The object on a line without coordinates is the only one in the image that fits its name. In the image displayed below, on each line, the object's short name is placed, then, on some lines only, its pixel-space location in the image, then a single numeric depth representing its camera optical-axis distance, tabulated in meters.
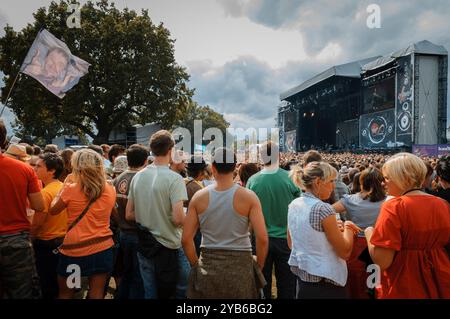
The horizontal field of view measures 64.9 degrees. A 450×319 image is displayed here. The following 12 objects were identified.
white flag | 5.86
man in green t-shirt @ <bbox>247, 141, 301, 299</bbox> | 3.63
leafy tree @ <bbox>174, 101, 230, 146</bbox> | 72.94
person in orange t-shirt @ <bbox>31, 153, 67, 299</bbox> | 3.36
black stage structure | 21.88
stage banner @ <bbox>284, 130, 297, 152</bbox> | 38.71
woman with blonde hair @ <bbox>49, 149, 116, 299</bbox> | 3.09
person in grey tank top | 2.56
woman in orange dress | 2.19
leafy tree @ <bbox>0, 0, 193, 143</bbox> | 24.56
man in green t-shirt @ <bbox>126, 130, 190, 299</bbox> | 3.18
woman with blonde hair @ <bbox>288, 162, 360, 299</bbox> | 2.45
